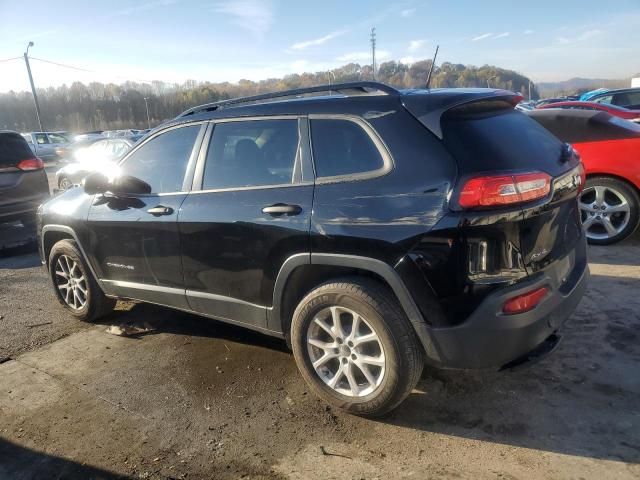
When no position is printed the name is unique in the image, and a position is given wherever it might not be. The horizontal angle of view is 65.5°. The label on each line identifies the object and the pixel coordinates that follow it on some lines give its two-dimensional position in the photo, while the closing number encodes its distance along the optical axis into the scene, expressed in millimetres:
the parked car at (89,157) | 11883
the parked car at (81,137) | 28384
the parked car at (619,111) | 11742
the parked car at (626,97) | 15641
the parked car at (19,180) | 7664
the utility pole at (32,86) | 34625
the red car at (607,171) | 5387
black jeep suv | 2471
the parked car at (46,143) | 26844
